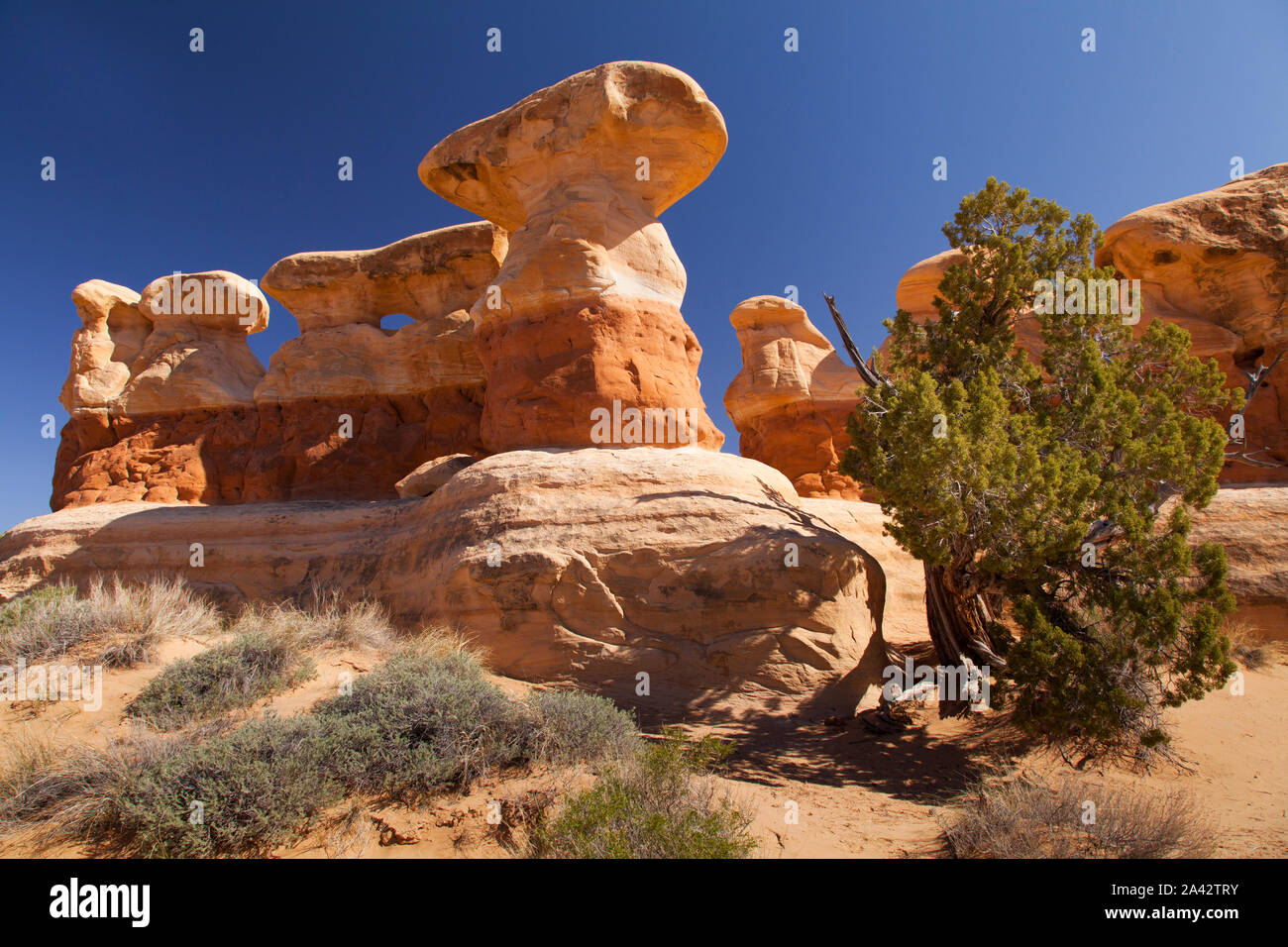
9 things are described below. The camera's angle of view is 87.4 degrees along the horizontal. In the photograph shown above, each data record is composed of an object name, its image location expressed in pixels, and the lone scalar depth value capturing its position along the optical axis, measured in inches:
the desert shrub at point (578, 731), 200.4
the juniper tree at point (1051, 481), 222.4
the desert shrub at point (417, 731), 180.9
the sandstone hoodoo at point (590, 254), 388.5
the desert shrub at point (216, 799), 151.8
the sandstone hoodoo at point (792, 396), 632.4
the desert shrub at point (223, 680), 221.8
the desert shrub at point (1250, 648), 355.0
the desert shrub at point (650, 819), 142.6
